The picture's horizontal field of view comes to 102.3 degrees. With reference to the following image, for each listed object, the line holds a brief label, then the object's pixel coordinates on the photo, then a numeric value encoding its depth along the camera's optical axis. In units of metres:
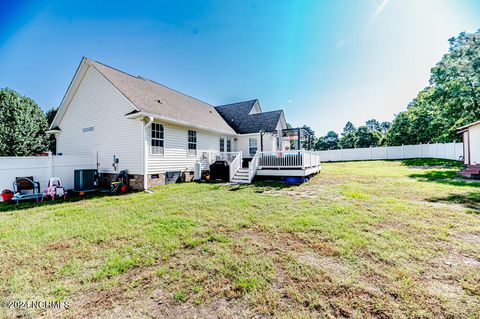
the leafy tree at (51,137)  21.61
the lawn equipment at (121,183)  9.18
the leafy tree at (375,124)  71.62
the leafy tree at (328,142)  56.69
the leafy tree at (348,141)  49.91
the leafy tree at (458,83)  15.37
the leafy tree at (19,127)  18.30
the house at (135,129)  9.45
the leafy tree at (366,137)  47.56
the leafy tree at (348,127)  68.51
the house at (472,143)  12.05
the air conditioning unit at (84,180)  9.55
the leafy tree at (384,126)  70.56
